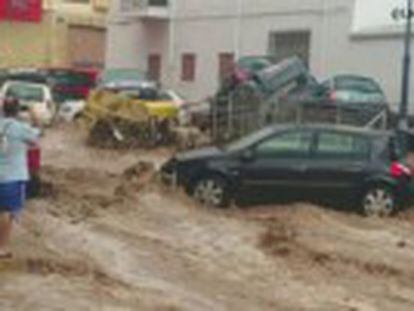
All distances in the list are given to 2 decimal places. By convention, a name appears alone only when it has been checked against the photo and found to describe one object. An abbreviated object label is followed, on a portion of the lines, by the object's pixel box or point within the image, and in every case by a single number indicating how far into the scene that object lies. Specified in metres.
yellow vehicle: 30.17
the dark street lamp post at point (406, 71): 31.47
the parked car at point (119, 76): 41.57
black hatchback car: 21.22
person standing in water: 14.34
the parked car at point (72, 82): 43.84
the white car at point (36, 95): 34.97
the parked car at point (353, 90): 32.56
